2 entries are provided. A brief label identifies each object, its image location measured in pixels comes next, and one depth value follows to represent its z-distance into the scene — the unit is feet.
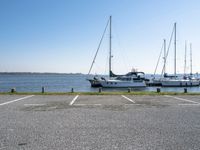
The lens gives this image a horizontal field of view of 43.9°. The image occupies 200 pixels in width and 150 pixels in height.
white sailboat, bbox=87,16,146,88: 205.87
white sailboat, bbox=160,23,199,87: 233.55
